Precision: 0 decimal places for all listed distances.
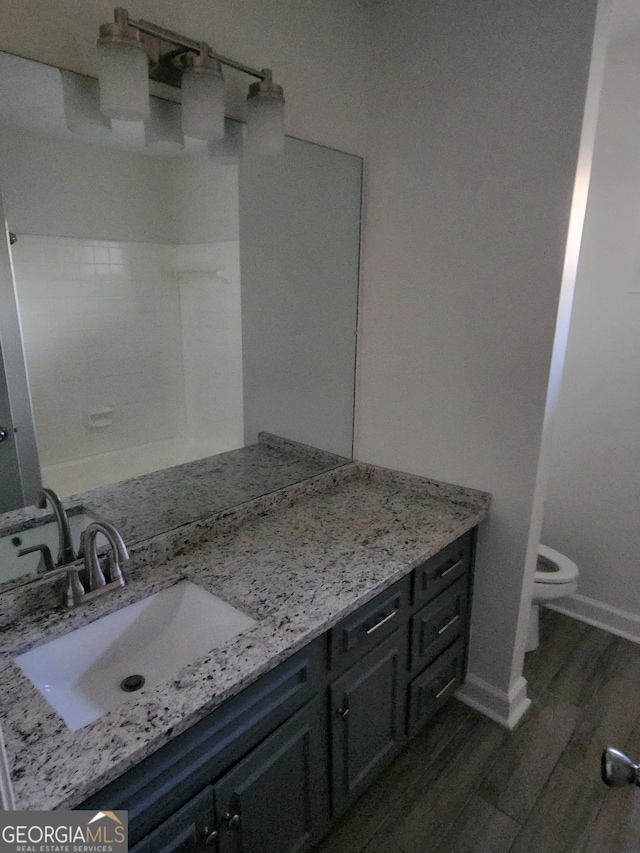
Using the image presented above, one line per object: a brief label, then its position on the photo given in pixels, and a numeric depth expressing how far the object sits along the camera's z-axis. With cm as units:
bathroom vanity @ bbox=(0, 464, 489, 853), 90
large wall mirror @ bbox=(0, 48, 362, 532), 134
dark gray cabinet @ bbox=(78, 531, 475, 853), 96
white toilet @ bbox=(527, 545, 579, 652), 219
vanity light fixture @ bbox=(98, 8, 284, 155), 115
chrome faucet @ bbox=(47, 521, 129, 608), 124
